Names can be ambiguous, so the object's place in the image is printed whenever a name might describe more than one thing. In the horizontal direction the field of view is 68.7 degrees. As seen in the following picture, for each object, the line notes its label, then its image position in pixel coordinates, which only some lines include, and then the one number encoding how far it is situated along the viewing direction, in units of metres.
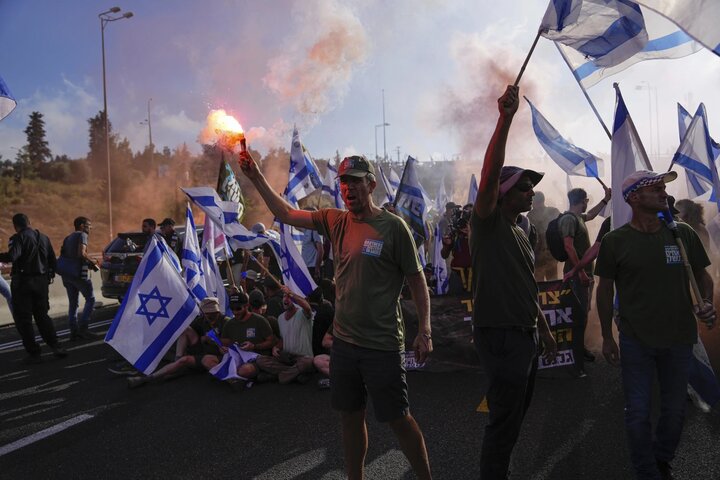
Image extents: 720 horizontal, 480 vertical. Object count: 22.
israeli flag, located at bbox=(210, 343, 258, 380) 5.79
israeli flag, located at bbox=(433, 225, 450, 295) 8.61
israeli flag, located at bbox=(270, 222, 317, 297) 6.91
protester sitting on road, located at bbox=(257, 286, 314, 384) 5.82
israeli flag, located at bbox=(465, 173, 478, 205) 9.87
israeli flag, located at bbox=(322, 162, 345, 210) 10.95
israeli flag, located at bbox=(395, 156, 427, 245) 9.06
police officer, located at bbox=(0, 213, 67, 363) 6.95
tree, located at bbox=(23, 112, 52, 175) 53.17
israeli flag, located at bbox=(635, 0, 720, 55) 2.86
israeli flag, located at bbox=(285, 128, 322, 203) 9.55
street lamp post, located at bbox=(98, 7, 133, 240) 25.20
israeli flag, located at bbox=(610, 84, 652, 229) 4.74
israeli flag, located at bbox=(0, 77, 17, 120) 5.90
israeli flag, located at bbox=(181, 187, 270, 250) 7.49
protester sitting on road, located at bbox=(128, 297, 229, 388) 6.01
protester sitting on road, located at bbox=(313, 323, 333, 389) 5.50
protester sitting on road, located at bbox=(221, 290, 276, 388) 6.43
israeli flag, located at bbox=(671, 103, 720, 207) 6.22
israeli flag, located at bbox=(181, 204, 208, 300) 7.22
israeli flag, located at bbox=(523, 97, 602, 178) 7.23
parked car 10.15
